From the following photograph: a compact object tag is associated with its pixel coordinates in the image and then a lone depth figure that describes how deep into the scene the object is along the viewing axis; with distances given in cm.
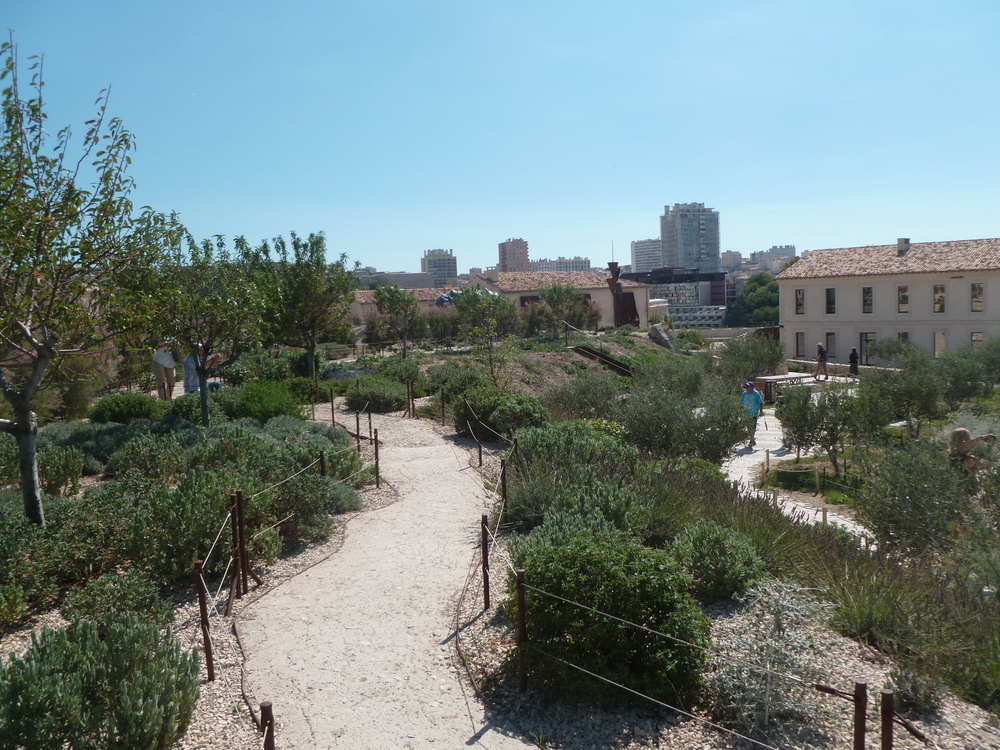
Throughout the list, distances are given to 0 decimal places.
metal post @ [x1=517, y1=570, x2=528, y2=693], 485
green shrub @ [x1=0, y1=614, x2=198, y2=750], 355
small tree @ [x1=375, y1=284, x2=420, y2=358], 3481
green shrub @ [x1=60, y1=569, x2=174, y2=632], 547
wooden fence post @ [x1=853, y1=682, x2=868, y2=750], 347
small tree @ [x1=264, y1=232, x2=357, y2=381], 2194
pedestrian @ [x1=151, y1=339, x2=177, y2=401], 1919
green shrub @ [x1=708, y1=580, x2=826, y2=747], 426
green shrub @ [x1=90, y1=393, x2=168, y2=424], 1535
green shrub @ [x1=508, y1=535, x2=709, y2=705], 461
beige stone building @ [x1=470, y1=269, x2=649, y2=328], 5669
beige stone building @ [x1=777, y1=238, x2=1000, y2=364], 3356
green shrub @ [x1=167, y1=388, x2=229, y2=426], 1530
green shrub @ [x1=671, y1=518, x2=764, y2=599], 596
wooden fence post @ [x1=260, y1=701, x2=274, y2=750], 367
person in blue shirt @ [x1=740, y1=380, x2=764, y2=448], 1593
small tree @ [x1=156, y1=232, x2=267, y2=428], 1298
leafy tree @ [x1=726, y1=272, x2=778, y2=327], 8588
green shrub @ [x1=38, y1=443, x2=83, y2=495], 953
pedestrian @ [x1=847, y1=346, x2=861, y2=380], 2991
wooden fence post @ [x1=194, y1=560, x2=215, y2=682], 496
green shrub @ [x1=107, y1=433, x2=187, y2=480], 1016
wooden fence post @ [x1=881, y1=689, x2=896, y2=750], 340
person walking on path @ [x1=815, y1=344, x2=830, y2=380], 2981
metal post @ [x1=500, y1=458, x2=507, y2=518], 841
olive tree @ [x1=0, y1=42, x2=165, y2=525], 703
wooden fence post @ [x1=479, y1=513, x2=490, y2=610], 612
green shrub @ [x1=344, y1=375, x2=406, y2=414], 1850
